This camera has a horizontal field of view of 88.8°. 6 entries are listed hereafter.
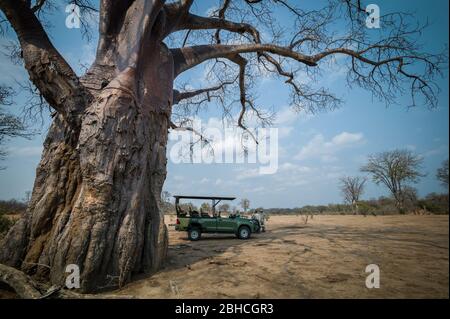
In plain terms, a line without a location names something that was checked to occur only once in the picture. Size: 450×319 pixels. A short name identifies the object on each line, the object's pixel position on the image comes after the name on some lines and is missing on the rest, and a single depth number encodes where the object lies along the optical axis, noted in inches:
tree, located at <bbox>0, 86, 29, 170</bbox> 467.2
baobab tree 143.0
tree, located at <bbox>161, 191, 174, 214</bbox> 1350.4
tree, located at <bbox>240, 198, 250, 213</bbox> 1426.7
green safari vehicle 382.9
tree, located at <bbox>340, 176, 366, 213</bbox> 1529.3
